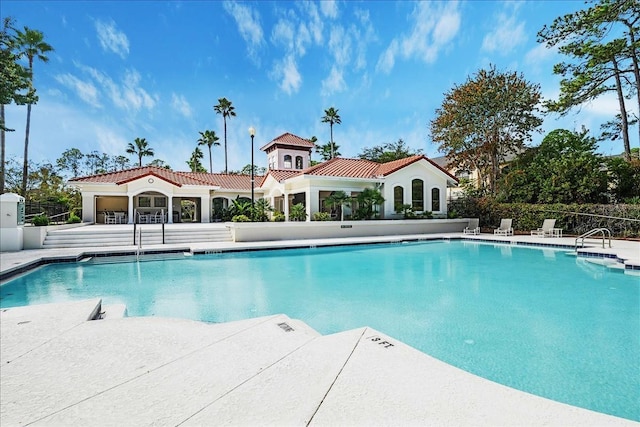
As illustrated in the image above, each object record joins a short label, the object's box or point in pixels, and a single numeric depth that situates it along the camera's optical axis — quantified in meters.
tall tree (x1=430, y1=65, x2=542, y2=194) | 24.27
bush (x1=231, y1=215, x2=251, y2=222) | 18.06
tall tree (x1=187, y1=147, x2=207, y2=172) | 47.75
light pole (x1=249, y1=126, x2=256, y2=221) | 17.17
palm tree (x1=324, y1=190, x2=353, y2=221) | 20.81
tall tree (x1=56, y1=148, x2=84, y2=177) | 44.17
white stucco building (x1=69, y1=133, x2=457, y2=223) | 22.19
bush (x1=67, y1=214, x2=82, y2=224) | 20.50
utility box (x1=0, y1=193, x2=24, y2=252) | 13.08
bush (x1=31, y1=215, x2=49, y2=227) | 14.55
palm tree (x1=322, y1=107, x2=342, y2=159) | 45.41
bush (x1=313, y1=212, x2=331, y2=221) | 19.91
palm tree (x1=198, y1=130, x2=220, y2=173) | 46.09
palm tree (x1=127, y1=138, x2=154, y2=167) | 43.66
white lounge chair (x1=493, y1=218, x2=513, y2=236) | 20.75
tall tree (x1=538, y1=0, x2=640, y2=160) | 18.64
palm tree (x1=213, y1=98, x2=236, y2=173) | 42.59
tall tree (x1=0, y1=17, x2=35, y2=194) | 16.61
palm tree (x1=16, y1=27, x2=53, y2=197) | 27.23
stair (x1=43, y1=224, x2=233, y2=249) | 15.09
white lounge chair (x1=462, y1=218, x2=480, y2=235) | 22.80
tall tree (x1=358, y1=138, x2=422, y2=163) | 41.16
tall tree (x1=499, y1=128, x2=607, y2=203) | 19.41
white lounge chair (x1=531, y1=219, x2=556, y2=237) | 18.46
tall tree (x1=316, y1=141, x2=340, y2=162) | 47.44
